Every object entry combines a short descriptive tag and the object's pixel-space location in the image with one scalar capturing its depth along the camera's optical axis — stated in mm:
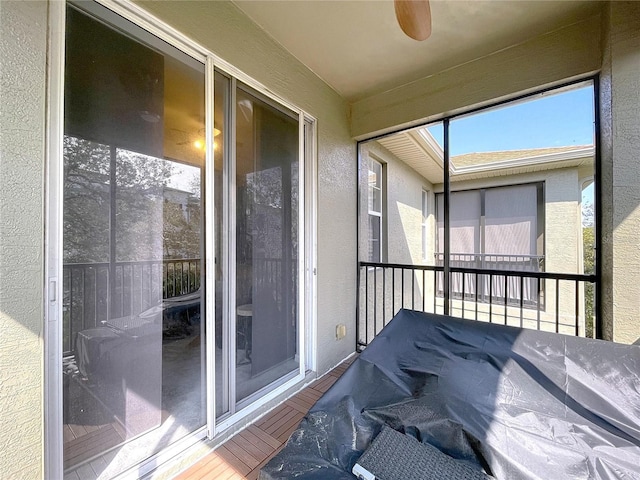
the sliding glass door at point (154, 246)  1271
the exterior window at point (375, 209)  4172
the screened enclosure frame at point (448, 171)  1992
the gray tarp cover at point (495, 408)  854
